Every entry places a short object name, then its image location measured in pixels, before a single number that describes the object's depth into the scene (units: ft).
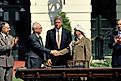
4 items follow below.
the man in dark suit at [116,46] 38.55
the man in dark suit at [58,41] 40.47
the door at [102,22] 71.72
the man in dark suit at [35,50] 39.63
